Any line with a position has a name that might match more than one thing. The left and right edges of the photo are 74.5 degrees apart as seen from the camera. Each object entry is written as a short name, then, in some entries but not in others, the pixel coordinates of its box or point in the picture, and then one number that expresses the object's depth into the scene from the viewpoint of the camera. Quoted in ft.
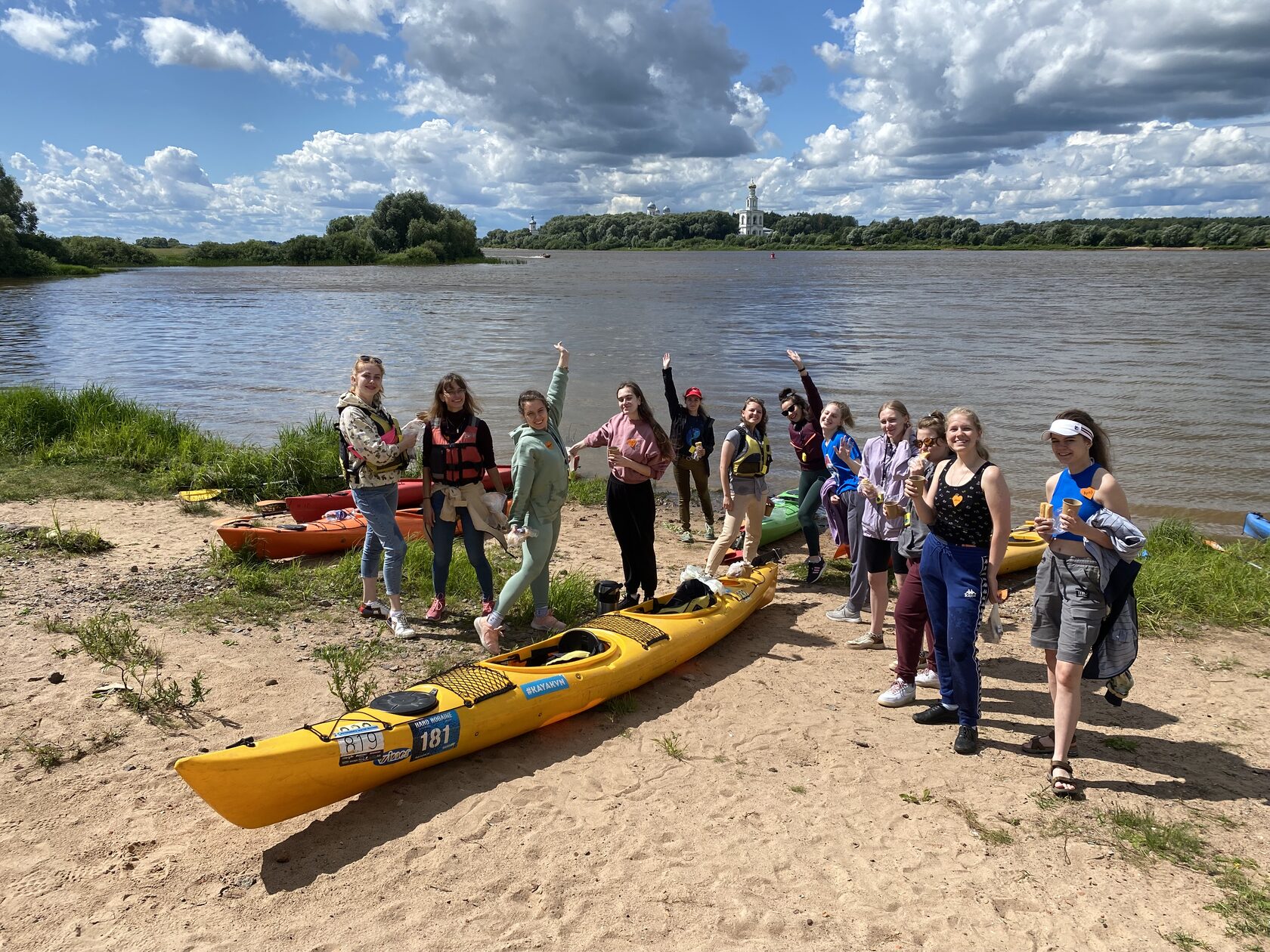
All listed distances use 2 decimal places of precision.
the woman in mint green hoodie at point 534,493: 18.98
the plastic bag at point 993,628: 15.80
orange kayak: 25.14
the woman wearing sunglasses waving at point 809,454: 24.22
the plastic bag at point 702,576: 22.27
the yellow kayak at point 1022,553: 27.48
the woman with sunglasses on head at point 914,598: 16.17
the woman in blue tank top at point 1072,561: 13.55
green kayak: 30.04
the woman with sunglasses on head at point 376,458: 18.95
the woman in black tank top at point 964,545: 14.74
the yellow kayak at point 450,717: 13.29
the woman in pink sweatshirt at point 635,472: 20.99
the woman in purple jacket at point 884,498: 18.17
